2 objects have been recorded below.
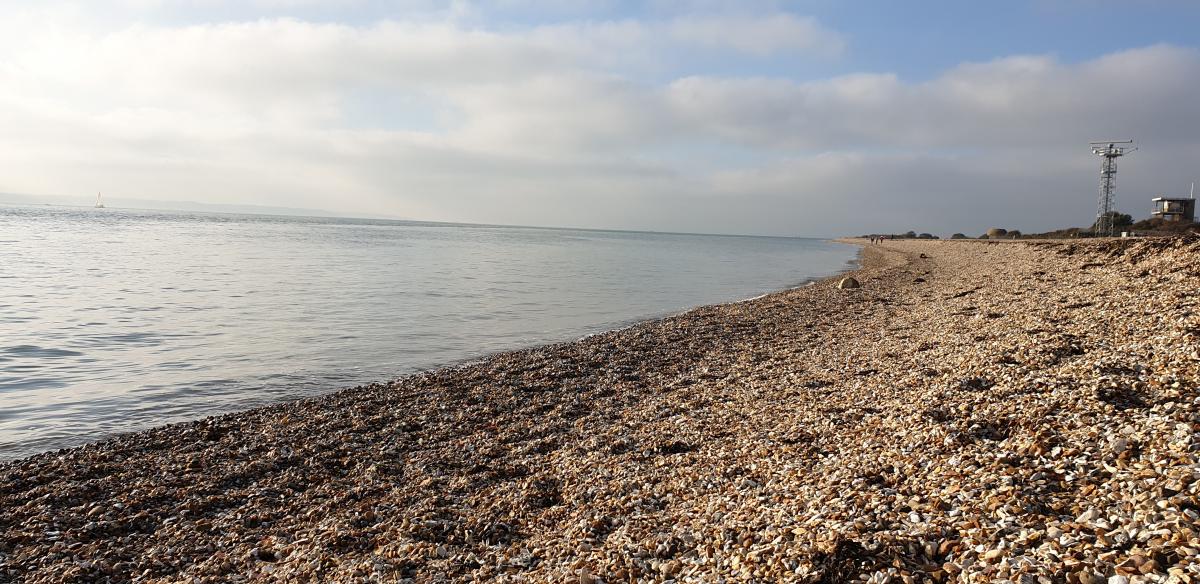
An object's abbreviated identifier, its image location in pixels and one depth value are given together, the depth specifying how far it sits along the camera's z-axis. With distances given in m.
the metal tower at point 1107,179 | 68.94
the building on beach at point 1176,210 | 70.25
